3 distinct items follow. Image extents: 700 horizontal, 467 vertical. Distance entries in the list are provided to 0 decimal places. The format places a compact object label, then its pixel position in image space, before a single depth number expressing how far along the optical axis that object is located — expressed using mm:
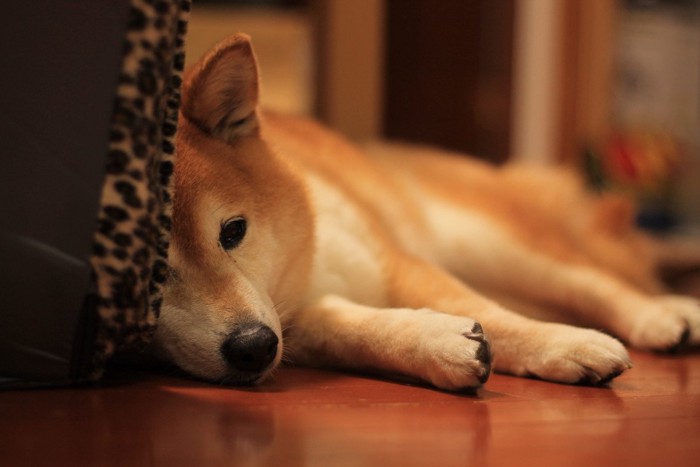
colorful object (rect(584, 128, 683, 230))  1599
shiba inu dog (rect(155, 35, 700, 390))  742
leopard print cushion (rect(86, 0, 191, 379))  676
